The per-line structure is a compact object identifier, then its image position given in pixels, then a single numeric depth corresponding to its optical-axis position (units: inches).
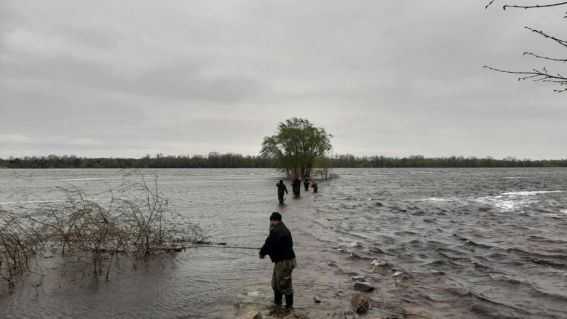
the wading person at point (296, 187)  1524.4
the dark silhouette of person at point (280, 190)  1245.5
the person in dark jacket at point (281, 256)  357.4
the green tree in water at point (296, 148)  3105.3
